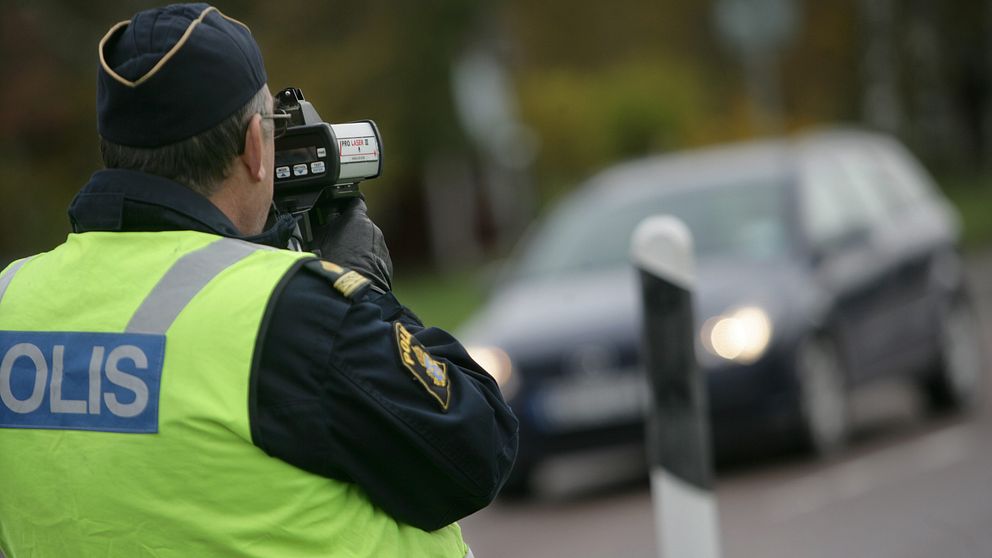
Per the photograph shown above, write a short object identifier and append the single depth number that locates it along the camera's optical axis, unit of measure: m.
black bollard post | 8.61
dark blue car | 17.83
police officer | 4.68
